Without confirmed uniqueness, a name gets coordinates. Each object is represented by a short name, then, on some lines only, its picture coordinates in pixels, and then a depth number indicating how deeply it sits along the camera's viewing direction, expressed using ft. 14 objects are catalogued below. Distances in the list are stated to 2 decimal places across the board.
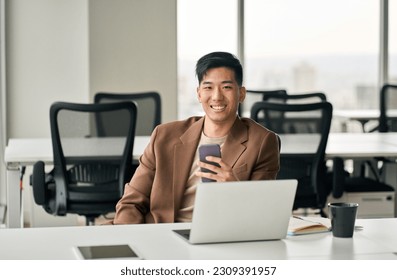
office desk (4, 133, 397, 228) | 16.08
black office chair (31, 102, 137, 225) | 15.65
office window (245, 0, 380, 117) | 26.91
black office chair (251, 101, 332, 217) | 15.72
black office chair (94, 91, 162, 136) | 20.29
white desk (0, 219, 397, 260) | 6.95
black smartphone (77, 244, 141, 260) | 6.82
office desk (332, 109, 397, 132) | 25.12
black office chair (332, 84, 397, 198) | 16.35
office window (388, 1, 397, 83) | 27.55
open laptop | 7.04
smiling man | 9.78
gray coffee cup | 7.70
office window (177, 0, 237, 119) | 26.22
